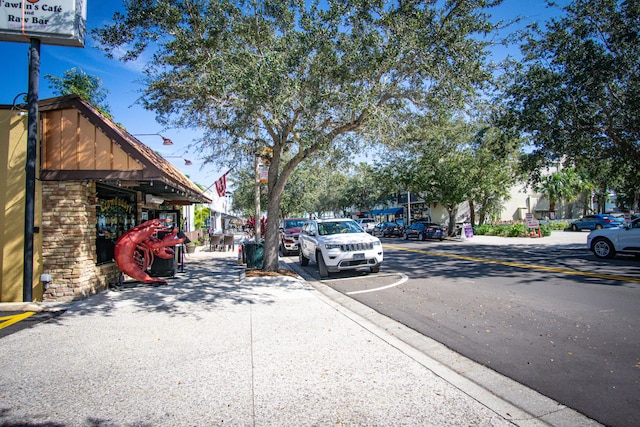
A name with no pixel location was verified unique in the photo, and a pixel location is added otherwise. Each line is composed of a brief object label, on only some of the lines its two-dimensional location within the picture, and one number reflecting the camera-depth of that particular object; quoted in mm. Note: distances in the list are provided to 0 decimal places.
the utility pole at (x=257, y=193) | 12500
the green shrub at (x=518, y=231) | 25359
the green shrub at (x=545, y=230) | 25516
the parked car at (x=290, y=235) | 17156
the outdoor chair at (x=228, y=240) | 19412
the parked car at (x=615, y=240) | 11273
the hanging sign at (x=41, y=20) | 7121
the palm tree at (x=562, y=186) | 38688
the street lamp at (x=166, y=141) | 16353
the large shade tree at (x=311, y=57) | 8086
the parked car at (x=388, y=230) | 32031
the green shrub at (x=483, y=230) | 29630
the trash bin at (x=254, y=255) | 11219
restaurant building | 7277
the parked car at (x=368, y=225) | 37544
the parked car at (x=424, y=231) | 25531
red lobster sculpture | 8367
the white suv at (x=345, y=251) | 9516
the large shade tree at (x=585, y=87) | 12891
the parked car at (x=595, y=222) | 29750
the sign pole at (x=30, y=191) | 7012
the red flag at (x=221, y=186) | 18625
